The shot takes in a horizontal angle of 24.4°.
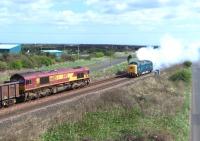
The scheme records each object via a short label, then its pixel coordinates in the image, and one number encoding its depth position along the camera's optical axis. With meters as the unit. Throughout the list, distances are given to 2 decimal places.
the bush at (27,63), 97.40
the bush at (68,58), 123.47
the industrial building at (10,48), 138.75
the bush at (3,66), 88.75
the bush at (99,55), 147.25
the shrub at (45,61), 106.48
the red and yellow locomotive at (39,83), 41.56
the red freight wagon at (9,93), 40.31
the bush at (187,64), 102.56
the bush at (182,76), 70.12
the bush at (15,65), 93.00
